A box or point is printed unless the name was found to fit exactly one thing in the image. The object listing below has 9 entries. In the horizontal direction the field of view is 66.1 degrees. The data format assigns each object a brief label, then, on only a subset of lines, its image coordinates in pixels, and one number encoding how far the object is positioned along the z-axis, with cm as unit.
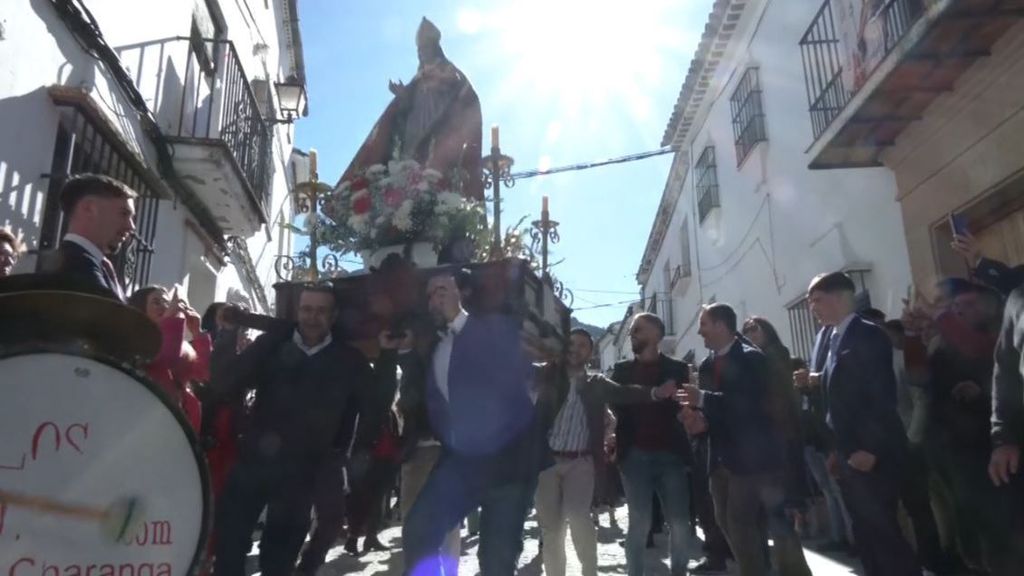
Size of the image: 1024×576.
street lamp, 980
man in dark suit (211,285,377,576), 309
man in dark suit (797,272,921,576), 325
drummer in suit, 212
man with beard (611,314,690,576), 406
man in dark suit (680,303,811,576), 365
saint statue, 545
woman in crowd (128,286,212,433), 294
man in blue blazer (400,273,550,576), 290
